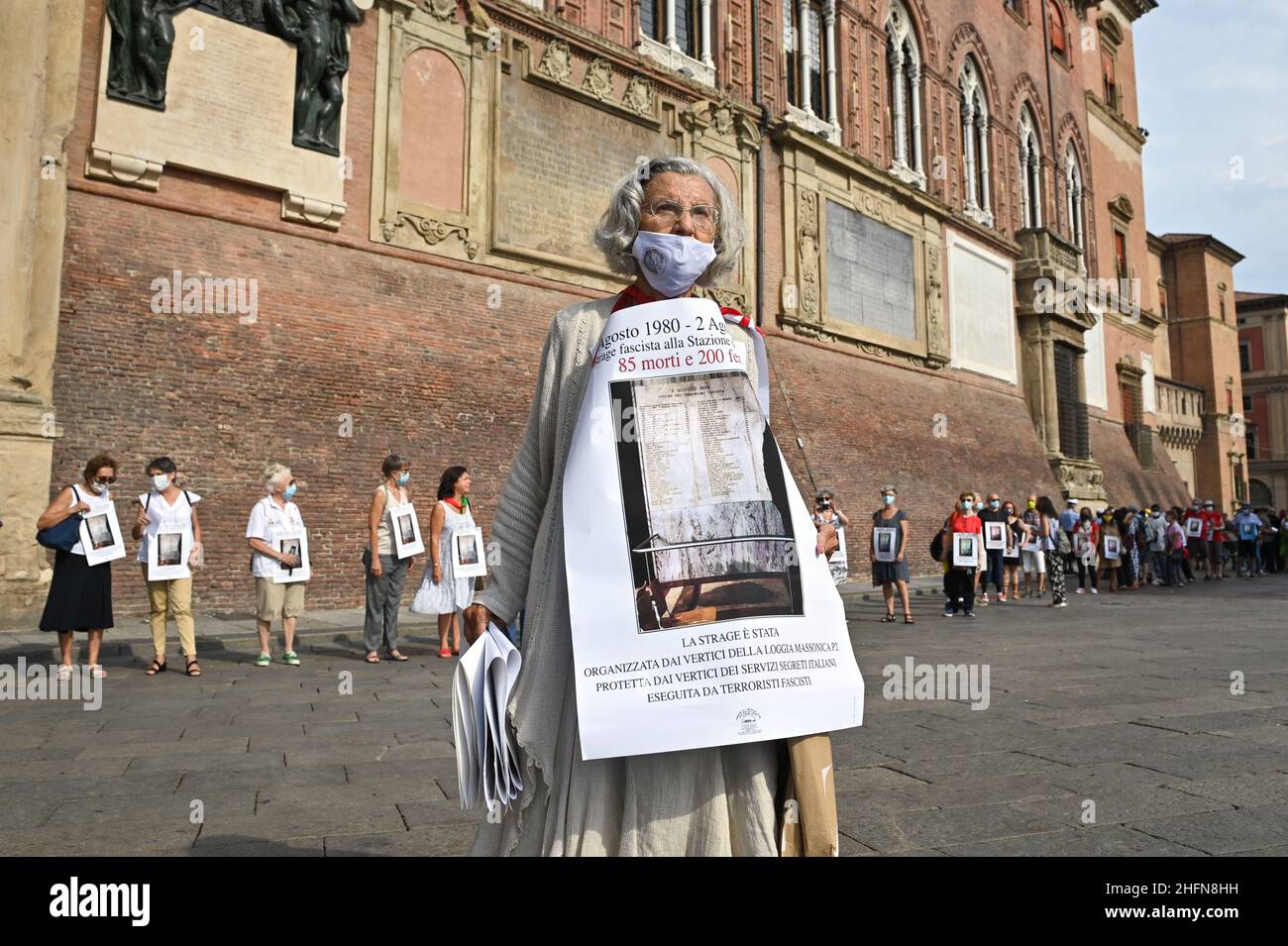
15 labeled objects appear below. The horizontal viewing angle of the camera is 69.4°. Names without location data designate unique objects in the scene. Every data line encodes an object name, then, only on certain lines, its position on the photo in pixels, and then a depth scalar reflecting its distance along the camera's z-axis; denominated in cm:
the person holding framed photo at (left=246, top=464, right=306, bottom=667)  739
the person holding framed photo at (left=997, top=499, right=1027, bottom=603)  1527
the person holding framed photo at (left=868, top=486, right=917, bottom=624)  1127
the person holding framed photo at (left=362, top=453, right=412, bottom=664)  777
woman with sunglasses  662
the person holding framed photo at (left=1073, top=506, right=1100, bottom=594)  1681
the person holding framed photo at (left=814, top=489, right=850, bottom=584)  1027
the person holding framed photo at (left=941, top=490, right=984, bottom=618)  1229
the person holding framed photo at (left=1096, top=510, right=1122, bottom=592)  1673
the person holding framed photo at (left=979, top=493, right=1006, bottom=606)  1445
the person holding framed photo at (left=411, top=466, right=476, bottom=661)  806
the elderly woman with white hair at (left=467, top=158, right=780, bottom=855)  177
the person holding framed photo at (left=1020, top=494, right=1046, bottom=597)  1608
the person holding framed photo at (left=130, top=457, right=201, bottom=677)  692
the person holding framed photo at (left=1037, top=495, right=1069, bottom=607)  1374
